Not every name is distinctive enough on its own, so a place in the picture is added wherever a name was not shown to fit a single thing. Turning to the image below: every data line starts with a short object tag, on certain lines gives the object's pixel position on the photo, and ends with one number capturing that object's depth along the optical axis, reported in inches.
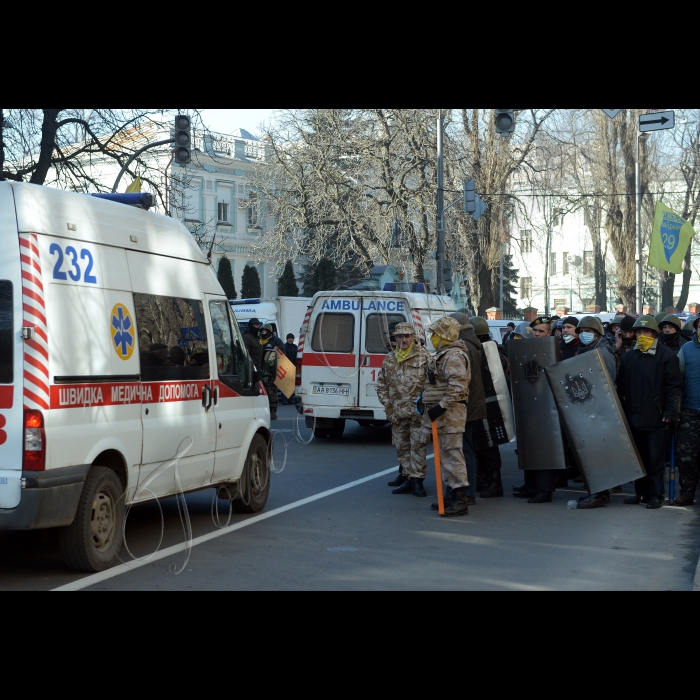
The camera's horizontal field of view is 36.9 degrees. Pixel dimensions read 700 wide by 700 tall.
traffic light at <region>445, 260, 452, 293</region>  1262.5
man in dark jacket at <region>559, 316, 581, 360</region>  469.1
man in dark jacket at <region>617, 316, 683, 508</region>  402.9
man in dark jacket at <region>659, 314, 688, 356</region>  454.3
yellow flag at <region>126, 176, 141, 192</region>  557.9
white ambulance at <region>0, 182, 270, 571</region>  256.8
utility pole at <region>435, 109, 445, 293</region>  1251.2
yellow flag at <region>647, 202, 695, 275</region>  815.1
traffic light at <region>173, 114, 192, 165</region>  664.4
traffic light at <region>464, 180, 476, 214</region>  1163.9
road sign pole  1373.0
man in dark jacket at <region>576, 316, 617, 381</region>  435.8
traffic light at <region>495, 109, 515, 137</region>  595.8
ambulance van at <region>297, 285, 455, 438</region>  622.2
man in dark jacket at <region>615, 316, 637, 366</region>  466.3
